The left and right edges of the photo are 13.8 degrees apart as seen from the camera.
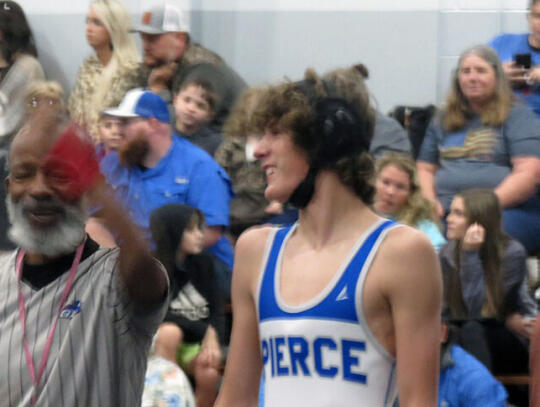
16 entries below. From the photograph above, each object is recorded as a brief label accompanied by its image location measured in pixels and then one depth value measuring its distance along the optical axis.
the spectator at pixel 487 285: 10.42
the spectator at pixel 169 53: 13.10
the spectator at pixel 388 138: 12.13
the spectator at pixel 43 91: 12.21
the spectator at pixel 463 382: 9.51
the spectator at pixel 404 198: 11.26
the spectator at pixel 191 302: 10.36
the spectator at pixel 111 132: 11.48
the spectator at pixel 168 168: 11.12
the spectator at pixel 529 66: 12.07
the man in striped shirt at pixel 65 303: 5.72
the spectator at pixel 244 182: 11.70
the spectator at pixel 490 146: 11.40
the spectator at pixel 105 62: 13.24
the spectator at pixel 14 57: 14.48
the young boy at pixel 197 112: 12.08
